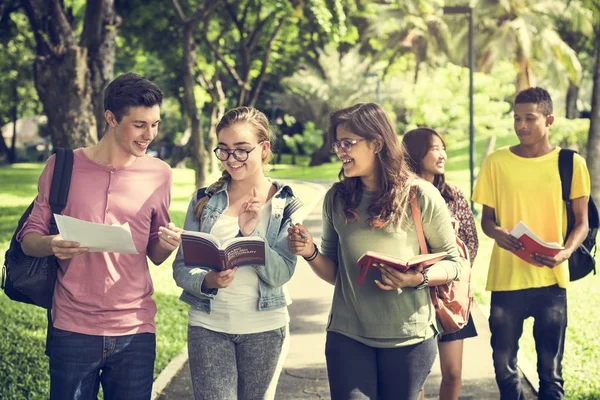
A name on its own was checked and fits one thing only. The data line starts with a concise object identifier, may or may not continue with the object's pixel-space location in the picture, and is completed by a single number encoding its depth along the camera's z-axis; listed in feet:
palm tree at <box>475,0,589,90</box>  130.41
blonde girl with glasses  13.10
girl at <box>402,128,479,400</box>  17.43
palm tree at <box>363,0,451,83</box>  151.23
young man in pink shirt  12.87
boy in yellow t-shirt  17.67
